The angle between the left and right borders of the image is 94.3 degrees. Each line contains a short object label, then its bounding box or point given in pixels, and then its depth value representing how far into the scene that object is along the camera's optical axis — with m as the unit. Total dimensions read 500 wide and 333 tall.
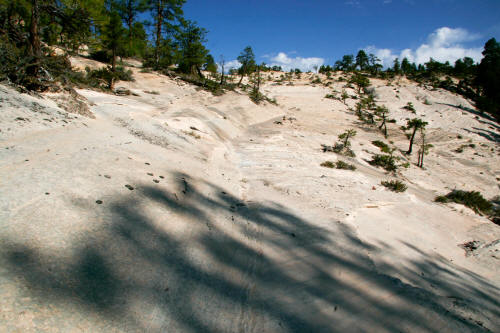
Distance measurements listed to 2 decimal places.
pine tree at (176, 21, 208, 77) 23.62
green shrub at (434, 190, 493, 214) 9.69
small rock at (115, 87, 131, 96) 12.74
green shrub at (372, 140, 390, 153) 16.65
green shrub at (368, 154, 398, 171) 13.04
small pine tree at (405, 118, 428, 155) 18.26
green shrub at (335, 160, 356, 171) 9.50
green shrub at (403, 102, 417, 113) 28.63
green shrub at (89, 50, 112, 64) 19.83
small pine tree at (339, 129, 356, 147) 13.42
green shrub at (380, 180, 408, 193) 8.41
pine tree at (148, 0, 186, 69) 22.97
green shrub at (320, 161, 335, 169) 9.26
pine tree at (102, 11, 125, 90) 15.68
